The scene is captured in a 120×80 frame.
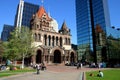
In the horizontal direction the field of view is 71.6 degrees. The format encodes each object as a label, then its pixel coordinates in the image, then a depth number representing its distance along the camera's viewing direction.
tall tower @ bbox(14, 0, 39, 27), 83.73
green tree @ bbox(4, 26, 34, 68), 23.77
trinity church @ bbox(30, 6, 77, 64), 34.09
